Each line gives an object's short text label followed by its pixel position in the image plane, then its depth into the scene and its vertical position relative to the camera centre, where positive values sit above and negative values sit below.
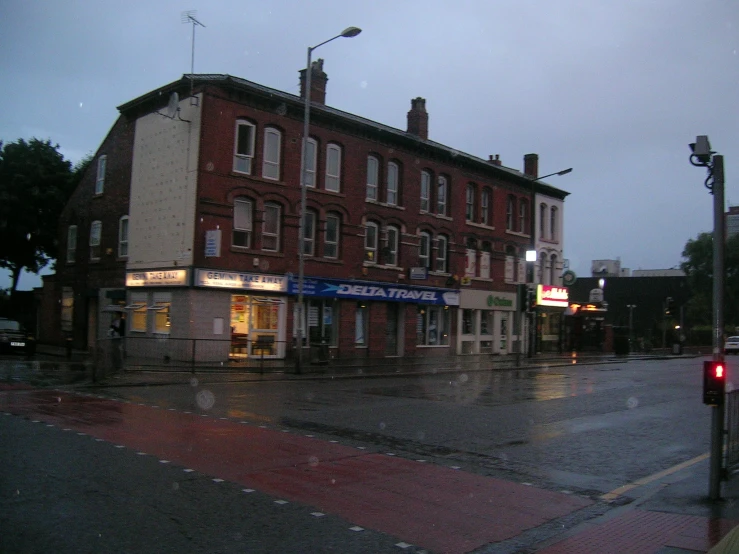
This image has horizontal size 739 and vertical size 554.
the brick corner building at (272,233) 27.55 +4.15
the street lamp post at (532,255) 35.65 +3.81
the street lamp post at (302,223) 24.06 +3.44
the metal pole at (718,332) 8.23 +0.05
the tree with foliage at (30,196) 39.47 +6.81
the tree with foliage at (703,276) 70.94 +6.32
